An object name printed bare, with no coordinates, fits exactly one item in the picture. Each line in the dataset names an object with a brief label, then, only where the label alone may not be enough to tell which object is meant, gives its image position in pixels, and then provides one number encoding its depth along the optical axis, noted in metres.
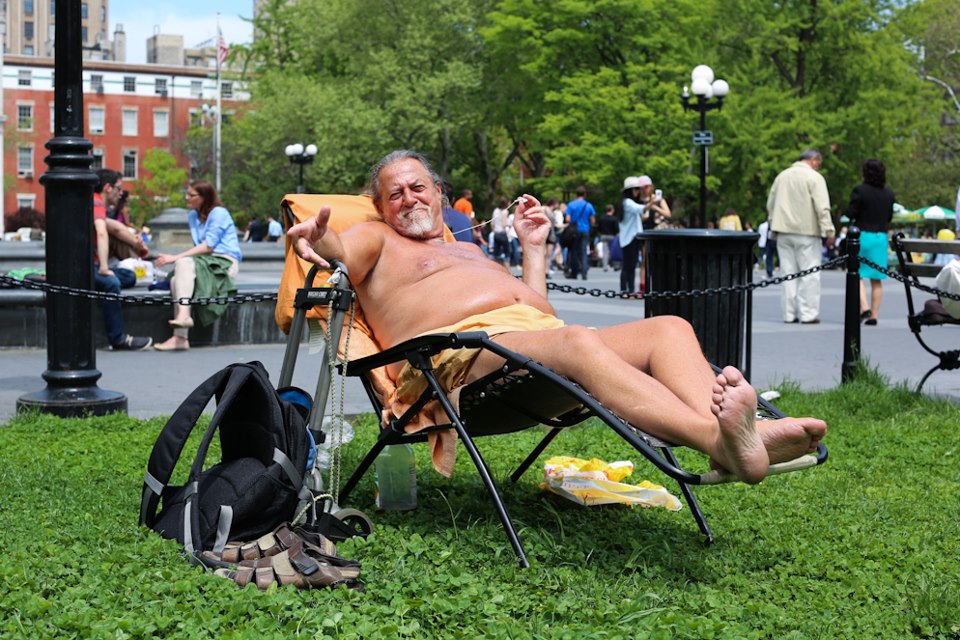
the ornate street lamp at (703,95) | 21.88
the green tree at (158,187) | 76.69
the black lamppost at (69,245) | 7.04
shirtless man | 3.49
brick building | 91.31
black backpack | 3.94
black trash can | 7.36
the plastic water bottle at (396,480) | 4.78
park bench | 7.44
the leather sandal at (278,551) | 3.77
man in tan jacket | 13.32
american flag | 57.38
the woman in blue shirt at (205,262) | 10.73
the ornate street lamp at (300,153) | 35.88
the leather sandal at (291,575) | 3.65
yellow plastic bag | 4.85
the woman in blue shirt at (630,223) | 18.64
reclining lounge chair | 3.83
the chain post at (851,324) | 7.92
